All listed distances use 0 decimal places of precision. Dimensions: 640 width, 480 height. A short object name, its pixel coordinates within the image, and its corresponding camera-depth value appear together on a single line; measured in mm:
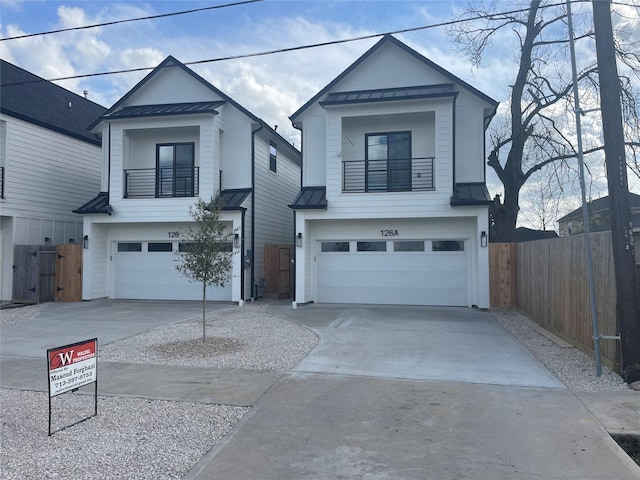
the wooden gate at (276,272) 17625
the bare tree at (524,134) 17781
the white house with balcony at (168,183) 15867
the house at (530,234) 26114
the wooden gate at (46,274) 15695
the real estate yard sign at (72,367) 4785
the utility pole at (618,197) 6477
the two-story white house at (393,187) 14141
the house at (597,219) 23766
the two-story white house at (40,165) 15742
